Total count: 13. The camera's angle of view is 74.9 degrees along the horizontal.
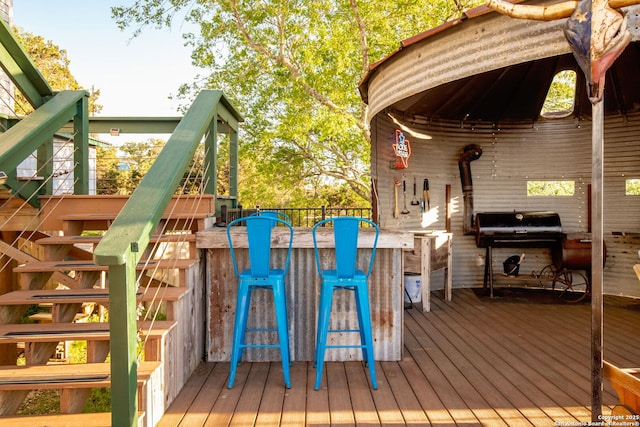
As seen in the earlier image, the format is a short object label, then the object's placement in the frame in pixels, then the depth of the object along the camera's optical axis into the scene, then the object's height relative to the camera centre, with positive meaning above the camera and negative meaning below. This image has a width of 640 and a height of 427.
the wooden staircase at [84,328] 2.39 -0.77
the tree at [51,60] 19.55 +7.47
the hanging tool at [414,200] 6.89 +0.16
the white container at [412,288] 5.91 -1.12
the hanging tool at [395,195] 6.58 +0.24
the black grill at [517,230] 6.32 -0.32
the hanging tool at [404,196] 6.79 +0.22
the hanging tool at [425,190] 6.93 +0.33
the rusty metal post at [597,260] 2.00 -0.25
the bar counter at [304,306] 3.63 -0.84
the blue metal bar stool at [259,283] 3.07 -0.53
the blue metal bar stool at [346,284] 3.05 -0.55
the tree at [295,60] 10.80 +4.15
